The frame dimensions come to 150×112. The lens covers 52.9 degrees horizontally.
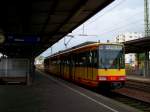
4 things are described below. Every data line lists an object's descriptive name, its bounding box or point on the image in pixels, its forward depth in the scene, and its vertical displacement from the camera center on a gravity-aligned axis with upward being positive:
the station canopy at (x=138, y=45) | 13.70 +1.69
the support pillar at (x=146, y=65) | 17.10 -0.50
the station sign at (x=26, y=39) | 10.42 +1.55
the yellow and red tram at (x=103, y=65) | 8.53 -0.21
